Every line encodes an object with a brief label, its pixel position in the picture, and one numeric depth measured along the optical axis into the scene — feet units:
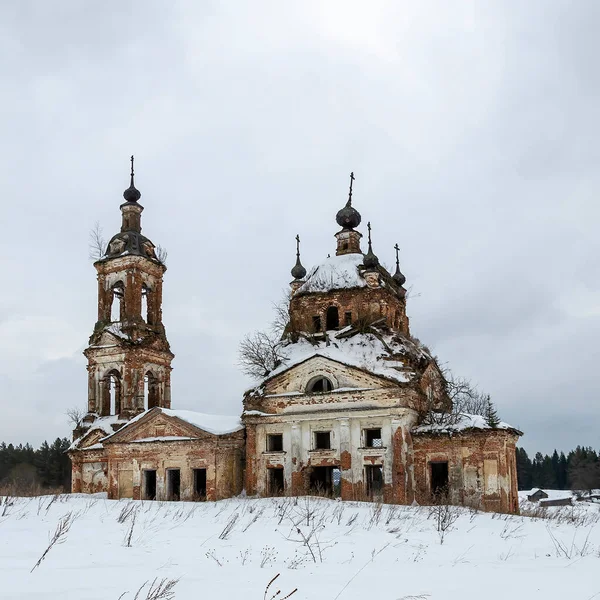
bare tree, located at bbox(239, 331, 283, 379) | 106.22
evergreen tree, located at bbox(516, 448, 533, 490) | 298.15
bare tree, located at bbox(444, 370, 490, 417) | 103.43
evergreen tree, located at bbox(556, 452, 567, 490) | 300.40
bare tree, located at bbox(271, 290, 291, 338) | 108.47
